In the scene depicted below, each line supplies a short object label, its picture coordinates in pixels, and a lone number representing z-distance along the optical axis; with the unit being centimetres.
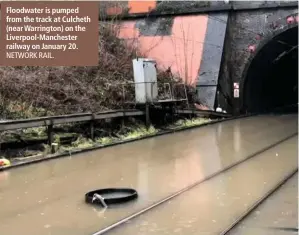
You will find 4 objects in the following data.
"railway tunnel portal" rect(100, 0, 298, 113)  2348
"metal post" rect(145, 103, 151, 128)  1667
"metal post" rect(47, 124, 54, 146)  1220
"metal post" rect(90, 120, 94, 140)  1392
